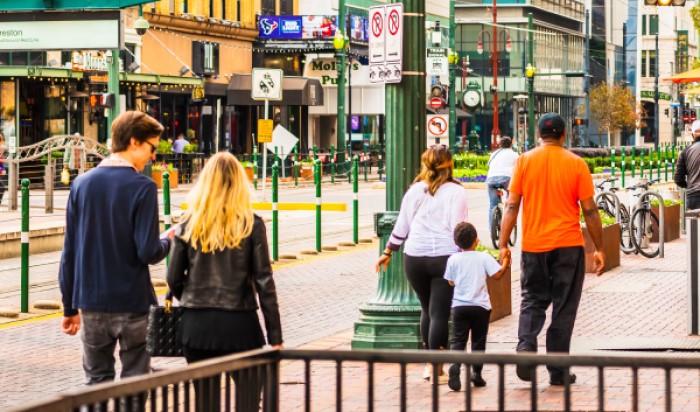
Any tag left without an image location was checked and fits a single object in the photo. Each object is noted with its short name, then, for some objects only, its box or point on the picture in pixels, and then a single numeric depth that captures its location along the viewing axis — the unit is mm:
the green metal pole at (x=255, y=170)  44375
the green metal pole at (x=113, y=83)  38125
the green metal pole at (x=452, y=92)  63872
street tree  115812
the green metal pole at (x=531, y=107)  72788
